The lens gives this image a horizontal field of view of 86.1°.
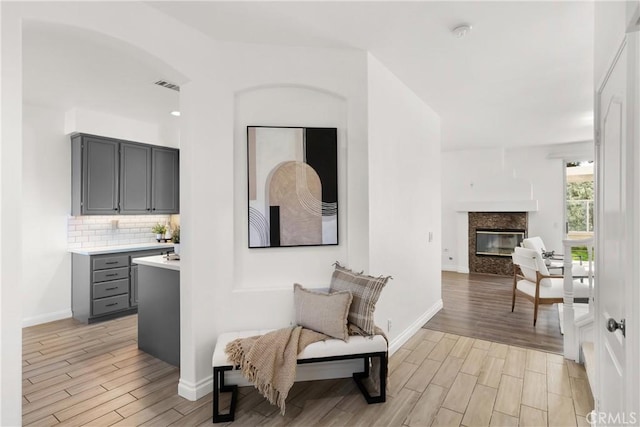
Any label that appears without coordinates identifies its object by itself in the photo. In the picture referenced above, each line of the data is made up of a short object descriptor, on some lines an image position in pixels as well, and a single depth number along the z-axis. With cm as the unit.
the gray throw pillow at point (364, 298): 240
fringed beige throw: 215
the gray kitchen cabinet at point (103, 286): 419
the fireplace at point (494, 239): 705
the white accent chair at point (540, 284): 379
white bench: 216
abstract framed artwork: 270
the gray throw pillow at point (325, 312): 236
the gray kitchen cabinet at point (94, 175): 434
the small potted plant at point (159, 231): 530
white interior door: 128
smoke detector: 251
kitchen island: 295
